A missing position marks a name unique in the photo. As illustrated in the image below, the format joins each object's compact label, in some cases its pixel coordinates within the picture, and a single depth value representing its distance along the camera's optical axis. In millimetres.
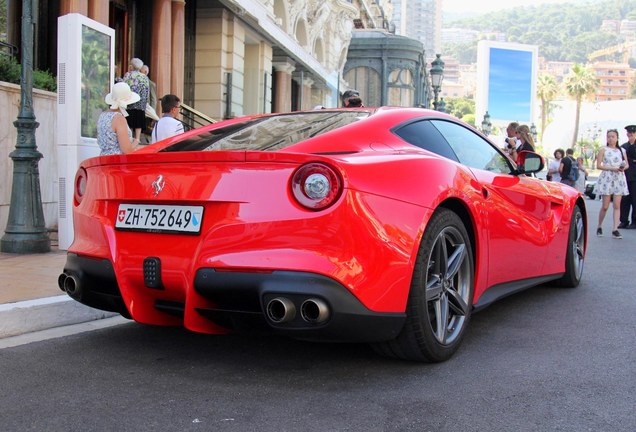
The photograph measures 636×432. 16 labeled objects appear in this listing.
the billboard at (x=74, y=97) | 7352
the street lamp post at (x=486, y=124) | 37953
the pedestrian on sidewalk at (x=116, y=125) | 6723
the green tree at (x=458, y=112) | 191650
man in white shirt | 7789
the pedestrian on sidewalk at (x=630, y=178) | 13338
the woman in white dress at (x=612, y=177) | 11320
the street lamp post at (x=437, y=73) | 21766
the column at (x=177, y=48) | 16297
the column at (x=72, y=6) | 11273
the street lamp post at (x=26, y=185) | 7148
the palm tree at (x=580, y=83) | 105062
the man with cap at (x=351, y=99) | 8227
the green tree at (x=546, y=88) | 128125
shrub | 9000
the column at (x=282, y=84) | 25656
